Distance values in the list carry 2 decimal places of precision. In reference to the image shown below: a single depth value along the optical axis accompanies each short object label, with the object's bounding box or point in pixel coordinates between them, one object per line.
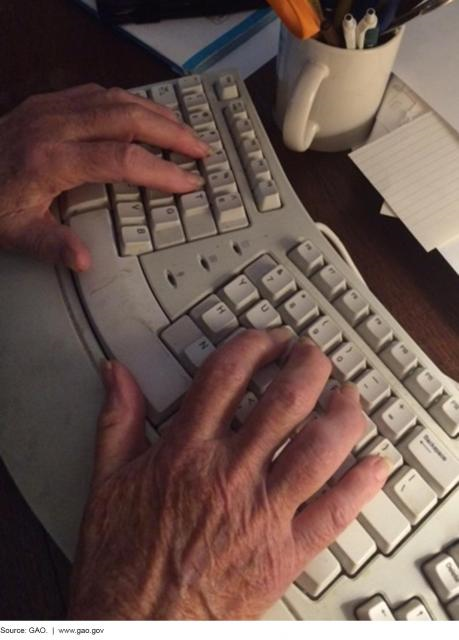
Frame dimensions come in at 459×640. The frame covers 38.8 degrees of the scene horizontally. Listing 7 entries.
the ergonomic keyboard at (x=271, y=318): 0.40
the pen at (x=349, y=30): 0.48
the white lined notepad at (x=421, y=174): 0.53
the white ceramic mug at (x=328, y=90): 0.51
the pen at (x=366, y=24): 0.47
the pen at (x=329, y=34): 0.49
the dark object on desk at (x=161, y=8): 0.67
